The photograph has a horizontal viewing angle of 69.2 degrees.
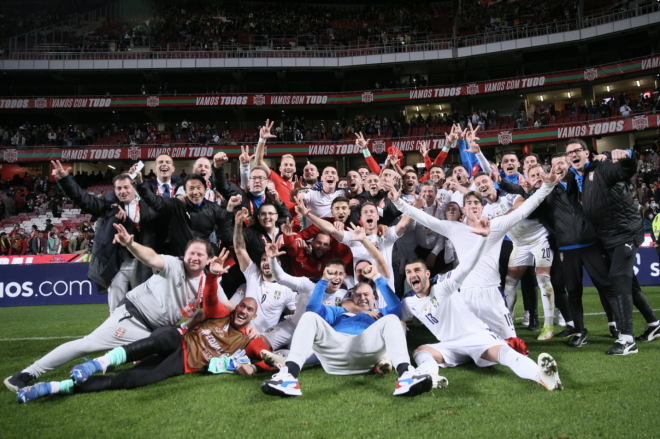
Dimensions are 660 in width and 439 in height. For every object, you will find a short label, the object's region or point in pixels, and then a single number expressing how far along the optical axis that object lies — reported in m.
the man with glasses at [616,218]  5.08
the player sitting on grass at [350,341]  3.82
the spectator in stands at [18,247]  16.34
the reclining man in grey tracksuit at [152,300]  4.33
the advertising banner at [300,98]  30.30
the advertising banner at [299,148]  28.59
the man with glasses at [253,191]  6.40
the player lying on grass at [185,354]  4.05
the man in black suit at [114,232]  5.62
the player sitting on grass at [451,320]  4.42
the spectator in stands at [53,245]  16.91
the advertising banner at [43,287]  13.12
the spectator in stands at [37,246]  16.69
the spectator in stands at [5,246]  16.22
